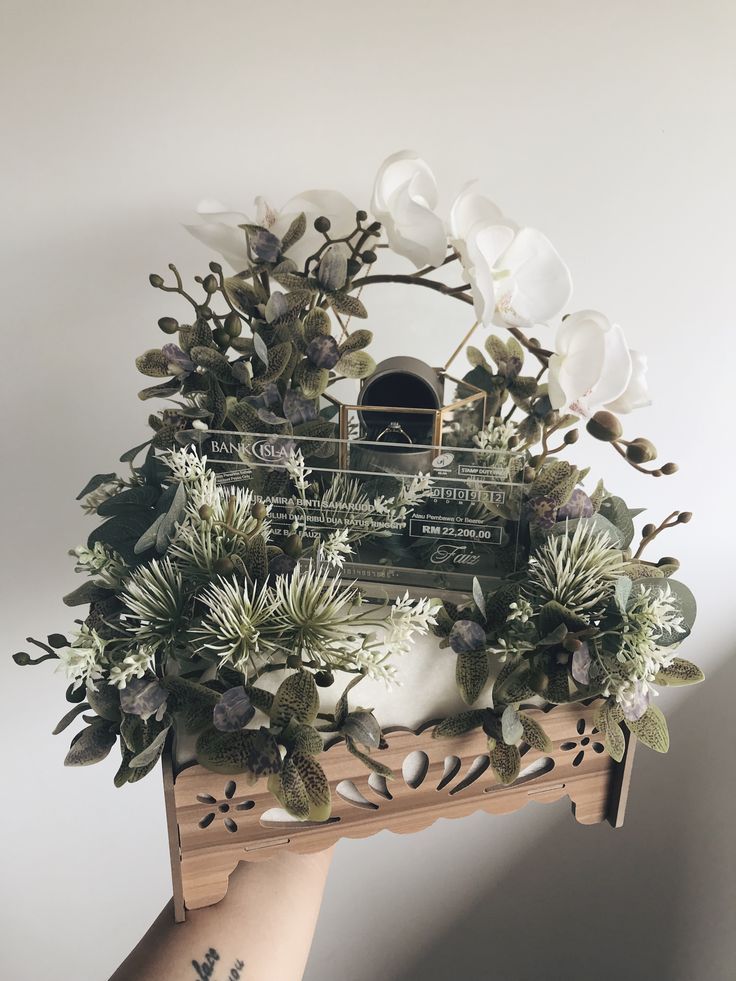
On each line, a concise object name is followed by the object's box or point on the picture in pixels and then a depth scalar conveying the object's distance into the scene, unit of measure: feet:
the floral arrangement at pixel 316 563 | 1.79
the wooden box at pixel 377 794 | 1.93
